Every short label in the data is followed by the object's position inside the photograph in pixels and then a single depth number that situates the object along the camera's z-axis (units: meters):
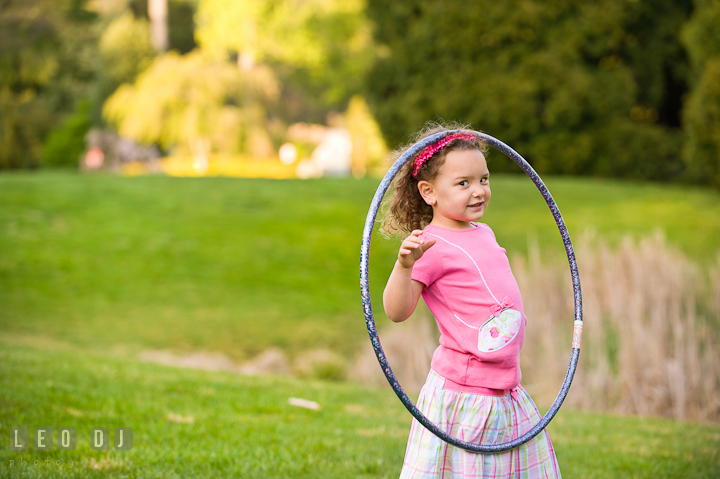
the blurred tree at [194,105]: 23.47
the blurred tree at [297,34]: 26.88
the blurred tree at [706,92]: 11.08
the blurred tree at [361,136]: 30.91
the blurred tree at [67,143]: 27.80
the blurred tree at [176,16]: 33.44
